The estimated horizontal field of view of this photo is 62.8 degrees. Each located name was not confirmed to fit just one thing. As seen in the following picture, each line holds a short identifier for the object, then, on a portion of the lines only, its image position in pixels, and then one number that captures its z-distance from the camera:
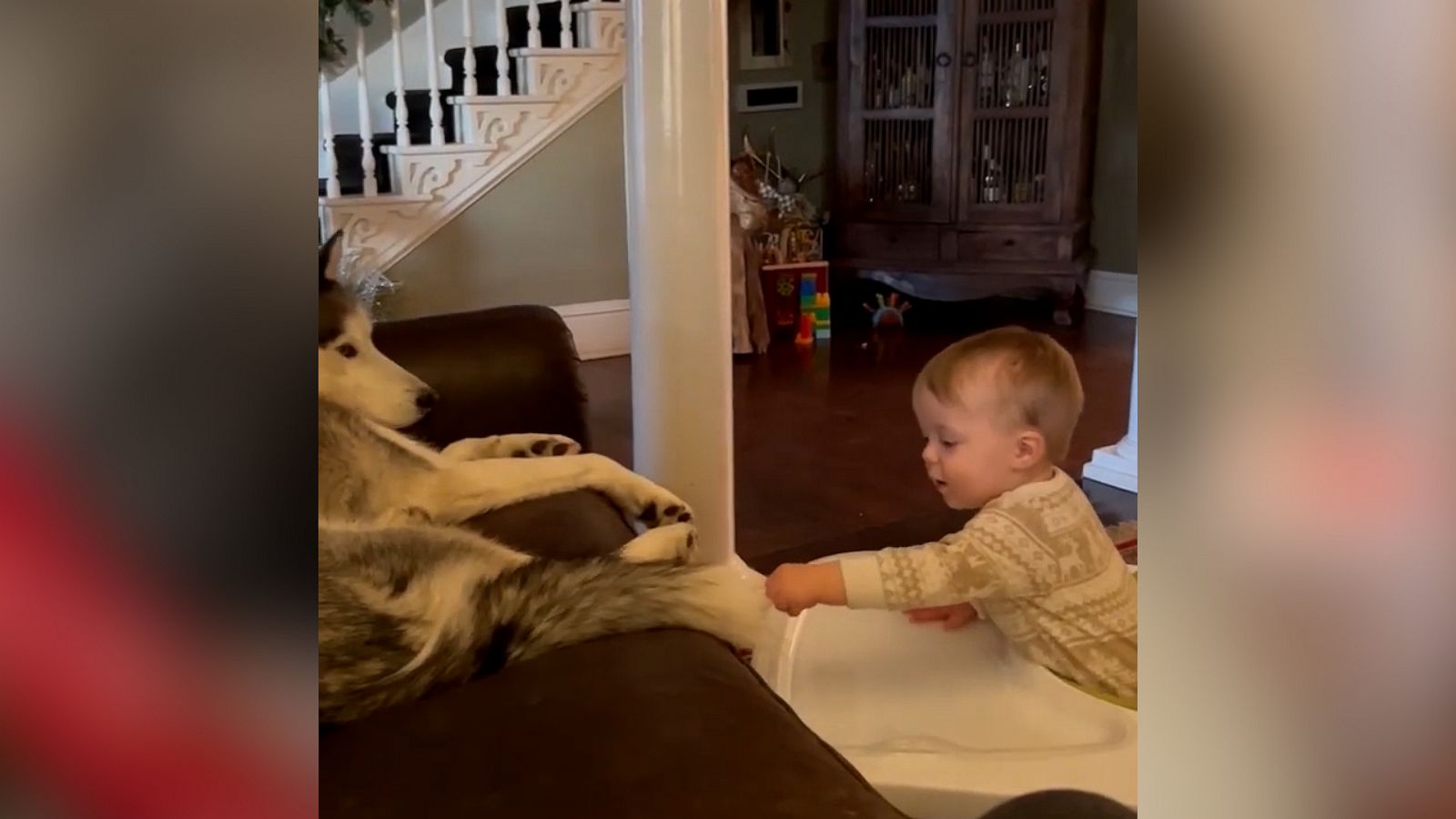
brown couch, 0.57
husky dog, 0.71
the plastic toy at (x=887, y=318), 3.60
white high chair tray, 0.86
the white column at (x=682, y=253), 1.38
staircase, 3.07
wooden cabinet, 3.52
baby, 0.92
